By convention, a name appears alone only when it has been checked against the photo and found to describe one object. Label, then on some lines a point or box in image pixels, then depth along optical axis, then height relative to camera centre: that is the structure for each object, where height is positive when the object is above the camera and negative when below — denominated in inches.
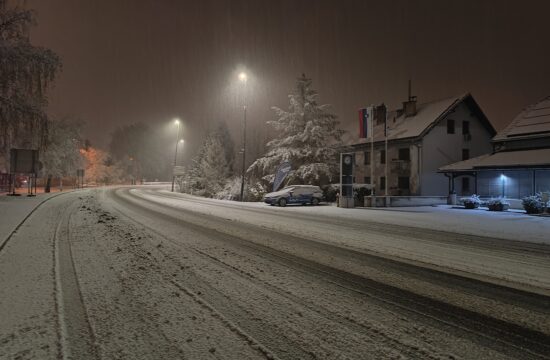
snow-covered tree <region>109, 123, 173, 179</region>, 4173.2 +455.9
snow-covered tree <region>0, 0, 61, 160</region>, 671.8 +215.4
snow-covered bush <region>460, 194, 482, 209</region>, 1001.5 -33.8
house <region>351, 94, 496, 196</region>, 1321.4 +180.2
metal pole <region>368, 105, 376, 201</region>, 1088.2 +199.6
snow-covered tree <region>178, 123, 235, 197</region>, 1550.2 +74.0
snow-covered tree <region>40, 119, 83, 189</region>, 1558.8 +146.5
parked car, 1048.1 -25.9
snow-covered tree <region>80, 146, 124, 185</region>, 2829.7 +129.0
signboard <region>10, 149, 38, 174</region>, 991.6 +64.4
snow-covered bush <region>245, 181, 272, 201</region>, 1279.5 -18.4
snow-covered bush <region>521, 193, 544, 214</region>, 834.6 -31.8
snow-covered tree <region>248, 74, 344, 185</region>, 1266.0 +179.9
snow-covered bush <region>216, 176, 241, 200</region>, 1333.7 -14.4
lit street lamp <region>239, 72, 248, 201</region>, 1165.7 +278.6
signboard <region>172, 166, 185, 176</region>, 2137.3 +91.1
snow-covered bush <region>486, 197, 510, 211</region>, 935.0 -38.1
